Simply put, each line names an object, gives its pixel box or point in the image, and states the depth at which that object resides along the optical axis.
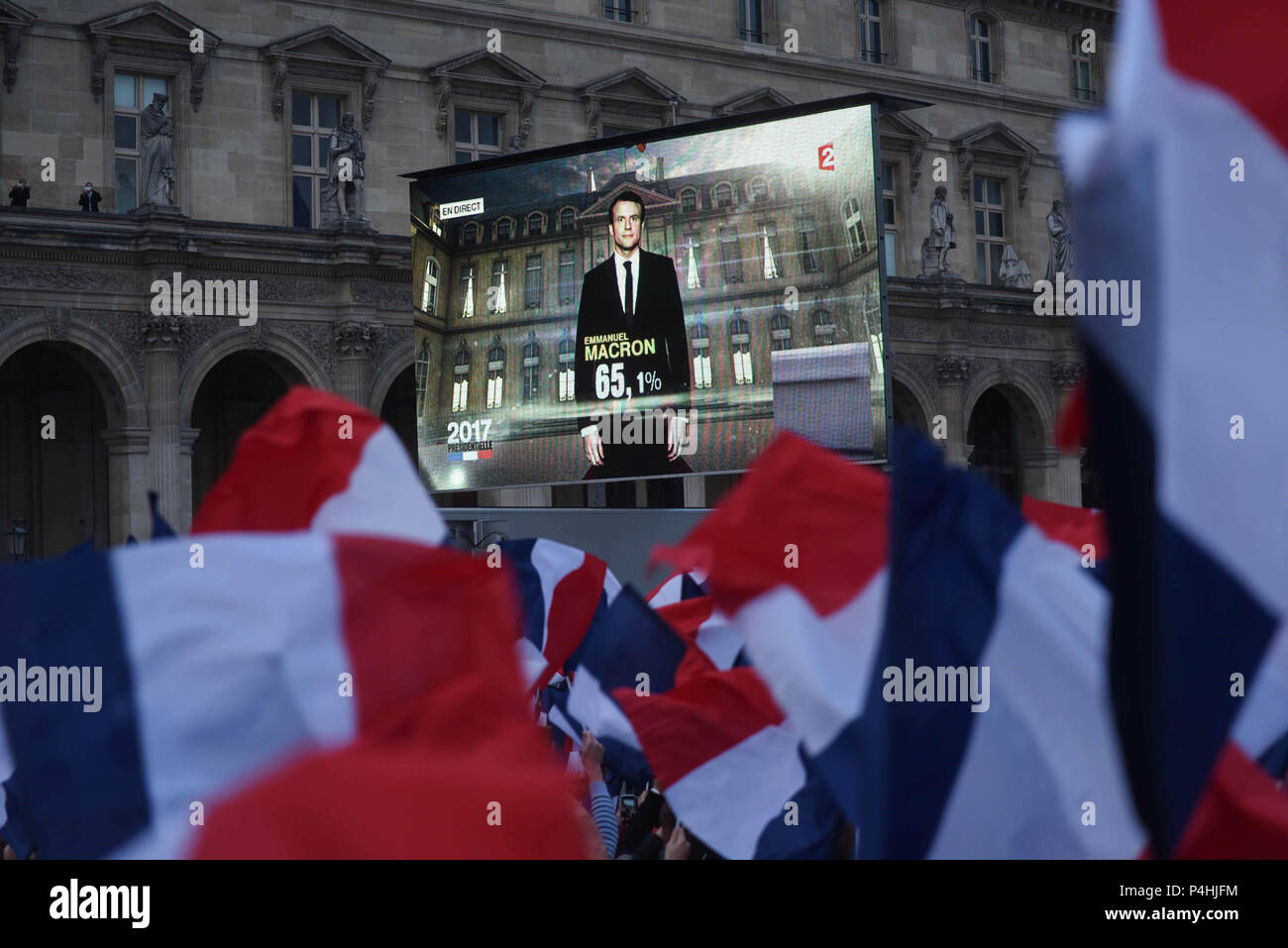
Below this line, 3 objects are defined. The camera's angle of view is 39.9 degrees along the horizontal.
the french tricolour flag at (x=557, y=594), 11.11
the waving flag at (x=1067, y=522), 9.18
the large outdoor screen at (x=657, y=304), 23.84
